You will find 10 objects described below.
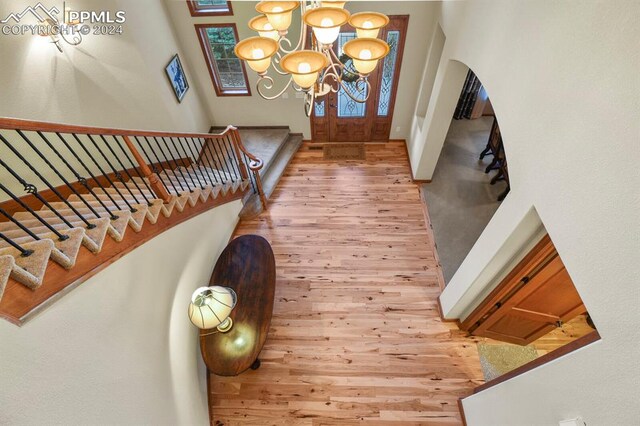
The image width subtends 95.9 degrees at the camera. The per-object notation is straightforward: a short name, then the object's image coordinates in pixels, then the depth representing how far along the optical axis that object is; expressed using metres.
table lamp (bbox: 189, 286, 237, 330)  2.48
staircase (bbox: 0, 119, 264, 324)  1.47
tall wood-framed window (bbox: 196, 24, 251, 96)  4.90
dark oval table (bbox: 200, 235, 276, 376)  2.83
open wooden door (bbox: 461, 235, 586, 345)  2.39
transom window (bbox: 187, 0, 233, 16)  4.64
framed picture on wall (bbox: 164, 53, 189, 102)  4.64
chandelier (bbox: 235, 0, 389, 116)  1.64
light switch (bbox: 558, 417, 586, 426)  1.48
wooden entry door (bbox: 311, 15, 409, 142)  4.82
